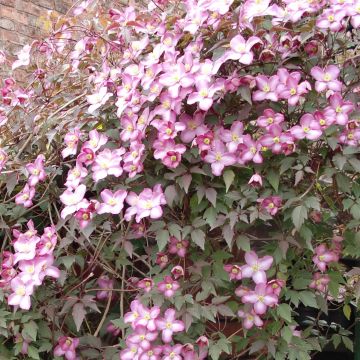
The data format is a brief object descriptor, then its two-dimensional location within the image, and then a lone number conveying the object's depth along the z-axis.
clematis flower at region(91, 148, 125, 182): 1.61
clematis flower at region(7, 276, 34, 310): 1.57
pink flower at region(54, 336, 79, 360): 1.67
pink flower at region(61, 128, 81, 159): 1.72
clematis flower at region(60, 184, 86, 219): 1.59
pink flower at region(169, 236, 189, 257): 1.60
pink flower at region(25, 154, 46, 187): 1.73
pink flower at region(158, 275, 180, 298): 1.56
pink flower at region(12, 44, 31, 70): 2.06
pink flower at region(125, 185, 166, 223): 1.54
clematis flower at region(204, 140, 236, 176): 1.54
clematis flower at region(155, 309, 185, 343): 1.52
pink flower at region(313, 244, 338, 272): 1.62
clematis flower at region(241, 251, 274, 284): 1.54
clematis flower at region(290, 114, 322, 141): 1.50
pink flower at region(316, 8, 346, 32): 1.48
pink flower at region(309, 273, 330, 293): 1.64
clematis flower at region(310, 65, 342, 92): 1.53
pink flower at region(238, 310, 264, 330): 1.57
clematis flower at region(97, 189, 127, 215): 1.57
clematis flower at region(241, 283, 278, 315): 1.52
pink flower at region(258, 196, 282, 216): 1.50
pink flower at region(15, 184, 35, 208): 1.75
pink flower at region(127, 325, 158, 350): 1.53
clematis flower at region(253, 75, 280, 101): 1.53
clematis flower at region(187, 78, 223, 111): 1.53
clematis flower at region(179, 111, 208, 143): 1.58
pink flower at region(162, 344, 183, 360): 1.53
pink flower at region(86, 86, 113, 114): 1.71
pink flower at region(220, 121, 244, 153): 1.55
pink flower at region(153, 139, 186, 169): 1.54
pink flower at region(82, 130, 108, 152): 1.66
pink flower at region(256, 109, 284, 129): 1.54
